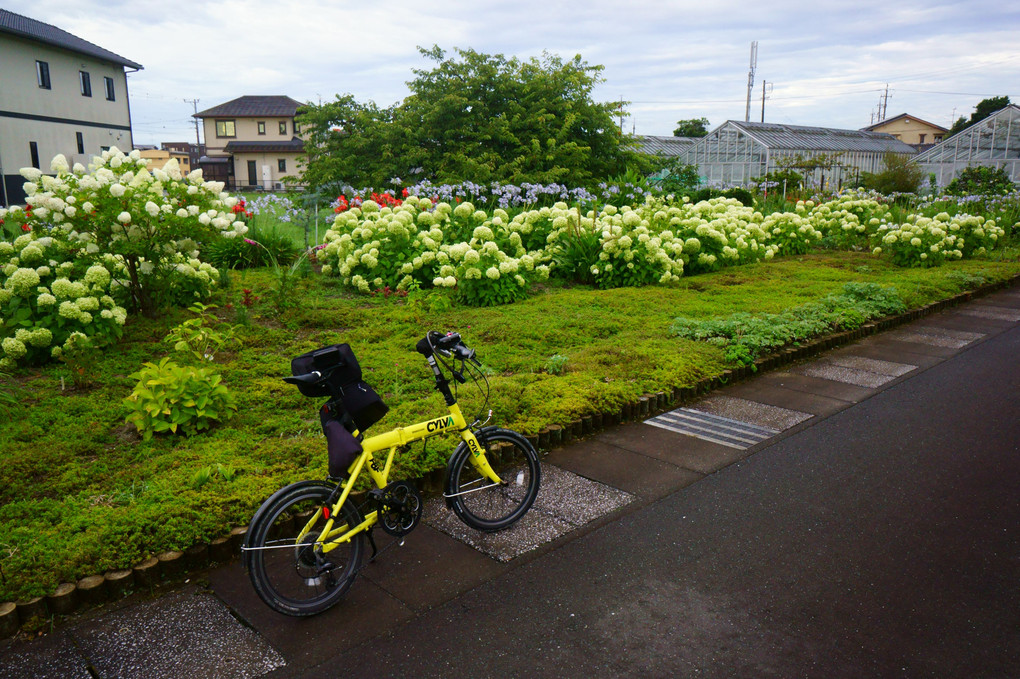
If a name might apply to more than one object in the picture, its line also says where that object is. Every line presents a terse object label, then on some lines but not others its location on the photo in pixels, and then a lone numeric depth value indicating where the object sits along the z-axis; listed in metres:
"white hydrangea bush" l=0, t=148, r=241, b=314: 6.56
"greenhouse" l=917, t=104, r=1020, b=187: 32.16
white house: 30.25
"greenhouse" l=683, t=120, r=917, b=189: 33.19
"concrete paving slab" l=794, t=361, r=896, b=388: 6.77
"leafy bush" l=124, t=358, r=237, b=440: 4.62
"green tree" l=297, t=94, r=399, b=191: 18.23
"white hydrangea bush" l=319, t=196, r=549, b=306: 9.11
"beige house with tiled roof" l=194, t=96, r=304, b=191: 57.66
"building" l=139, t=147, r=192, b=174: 78.38
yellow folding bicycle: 3.07
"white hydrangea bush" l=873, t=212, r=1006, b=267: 13.32
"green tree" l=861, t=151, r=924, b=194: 30.47
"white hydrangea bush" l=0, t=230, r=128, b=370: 5.98
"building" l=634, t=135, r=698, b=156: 38.88
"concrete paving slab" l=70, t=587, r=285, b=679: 2.78
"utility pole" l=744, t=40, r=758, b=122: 58.17
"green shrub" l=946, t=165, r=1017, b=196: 22.92
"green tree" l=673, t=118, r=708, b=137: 60.91
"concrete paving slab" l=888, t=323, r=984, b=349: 8.45
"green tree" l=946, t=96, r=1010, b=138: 62.65
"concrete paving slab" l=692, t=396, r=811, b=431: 5.65
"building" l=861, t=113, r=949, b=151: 74.19
